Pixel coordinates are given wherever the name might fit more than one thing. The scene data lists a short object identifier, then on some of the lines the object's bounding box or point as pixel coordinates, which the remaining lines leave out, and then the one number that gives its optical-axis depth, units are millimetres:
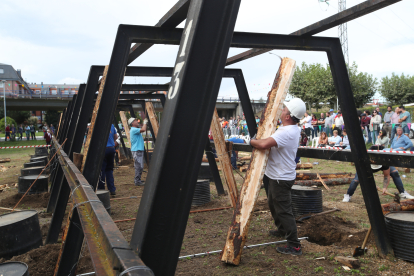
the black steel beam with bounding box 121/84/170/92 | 9383
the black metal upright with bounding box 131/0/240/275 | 1564
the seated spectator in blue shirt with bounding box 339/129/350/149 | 12861
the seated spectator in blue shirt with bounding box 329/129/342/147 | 14672
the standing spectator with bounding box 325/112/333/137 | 19169
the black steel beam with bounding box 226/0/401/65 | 3314
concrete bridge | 48984
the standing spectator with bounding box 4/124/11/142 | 38872
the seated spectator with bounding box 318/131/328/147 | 15539
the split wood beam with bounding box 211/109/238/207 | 6691
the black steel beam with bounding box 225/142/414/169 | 4031
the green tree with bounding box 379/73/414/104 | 52919
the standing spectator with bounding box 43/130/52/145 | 26417
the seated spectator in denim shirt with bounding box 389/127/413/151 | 10695
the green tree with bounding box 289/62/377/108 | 46062
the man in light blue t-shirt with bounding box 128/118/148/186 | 10578
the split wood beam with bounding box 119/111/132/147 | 16312
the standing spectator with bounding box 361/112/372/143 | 18438
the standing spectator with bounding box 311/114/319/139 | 20359
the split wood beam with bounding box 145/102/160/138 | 11625
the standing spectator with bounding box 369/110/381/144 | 17312
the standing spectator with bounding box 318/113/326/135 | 20719
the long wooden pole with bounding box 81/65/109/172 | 4166
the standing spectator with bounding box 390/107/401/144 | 15641
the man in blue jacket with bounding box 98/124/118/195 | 8859
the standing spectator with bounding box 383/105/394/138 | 16234
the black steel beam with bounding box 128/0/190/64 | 2902
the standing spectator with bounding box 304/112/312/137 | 19330
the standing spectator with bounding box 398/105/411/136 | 15400
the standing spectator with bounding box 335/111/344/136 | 17734
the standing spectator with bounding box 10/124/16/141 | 40941
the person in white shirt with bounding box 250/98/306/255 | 4453
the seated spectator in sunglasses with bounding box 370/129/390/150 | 12633
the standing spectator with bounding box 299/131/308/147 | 14198
